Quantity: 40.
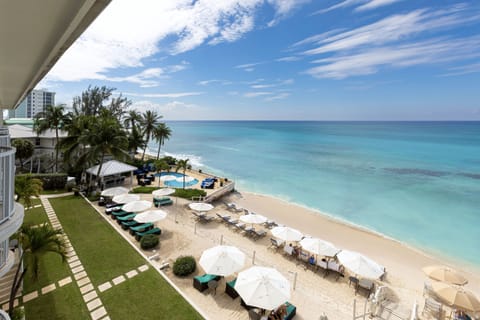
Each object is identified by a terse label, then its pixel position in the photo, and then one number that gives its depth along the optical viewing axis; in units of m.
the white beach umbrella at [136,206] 14.09
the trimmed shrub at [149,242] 11.99
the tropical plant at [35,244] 5.96
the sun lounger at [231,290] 8.94
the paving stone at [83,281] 8.84
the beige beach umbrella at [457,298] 8.20
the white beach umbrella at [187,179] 25.29
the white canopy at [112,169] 21.50
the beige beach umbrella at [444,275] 9.52
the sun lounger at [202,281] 9.21
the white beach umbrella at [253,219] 15.06
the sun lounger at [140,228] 13.30
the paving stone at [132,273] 9.49
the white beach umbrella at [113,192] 17.22
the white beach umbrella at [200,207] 15.95
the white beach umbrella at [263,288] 7.35
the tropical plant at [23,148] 21.80
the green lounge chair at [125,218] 14.37
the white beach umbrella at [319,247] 11.44
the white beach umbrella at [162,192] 17.97
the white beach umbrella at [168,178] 22.61
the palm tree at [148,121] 34.78
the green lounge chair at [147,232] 12.77
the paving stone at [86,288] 8.49
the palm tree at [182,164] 23.95
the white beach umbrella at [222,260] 9.02
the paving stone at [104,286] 8.65
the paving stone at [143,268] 9.93
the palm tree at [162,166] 25.62
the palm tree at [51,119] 24.55
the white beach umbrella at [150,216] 13.15
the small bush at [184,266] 10.08
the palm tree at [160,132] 35.69
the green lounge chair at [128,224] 13.87
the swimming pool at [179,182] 24.59
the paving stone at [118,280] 9.06
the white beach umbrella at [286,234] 12.73
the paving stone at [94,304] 7.81
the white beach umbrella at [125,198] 15.96
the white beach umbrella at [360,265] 9.88
